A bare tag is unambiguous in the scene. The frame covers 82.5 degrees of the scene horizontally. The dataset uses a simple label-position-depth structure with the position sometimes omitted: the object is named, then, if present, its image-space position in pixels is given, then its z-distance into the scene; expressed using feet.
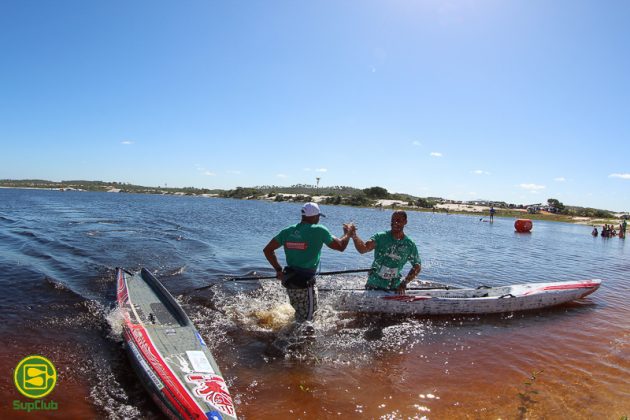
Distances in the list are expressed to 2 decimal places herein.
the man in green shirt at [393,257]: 27.63
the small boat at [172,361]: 16.05
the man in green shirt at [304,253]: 23.04
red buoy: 143.23
